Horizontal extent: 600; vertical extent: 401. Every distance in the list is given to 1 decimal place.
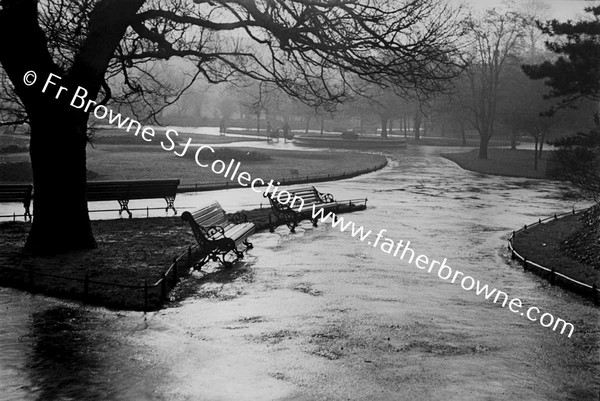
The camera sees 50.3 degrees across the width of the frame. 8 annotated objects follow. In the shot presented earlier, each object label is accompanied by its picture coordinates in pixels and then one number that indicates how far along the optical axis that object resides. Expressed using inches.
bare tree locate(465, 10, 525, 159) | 2066.9
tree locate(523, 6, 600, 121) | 1008.9
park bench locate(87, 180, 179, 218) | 694.5
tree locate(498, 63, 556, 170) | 1811.0
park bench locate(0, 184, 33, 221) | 678.5
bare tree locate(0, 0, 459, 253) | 475.2
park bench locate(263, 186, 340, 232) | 664.4
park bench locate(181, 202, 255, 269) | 474.2
